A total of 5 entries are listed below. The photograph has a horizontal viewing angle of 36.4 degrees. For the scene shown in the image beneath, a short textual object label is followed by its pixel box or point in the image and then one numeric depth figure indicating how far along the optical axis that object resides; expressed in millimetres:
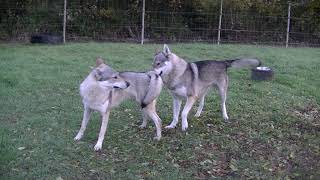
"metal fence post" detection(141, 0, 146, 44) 15578
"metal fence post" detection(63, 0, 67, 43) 15144
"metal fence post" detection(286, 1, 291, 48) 16609
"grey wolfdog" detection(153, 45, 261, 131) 6547
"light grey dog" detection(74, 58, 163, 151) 5557
